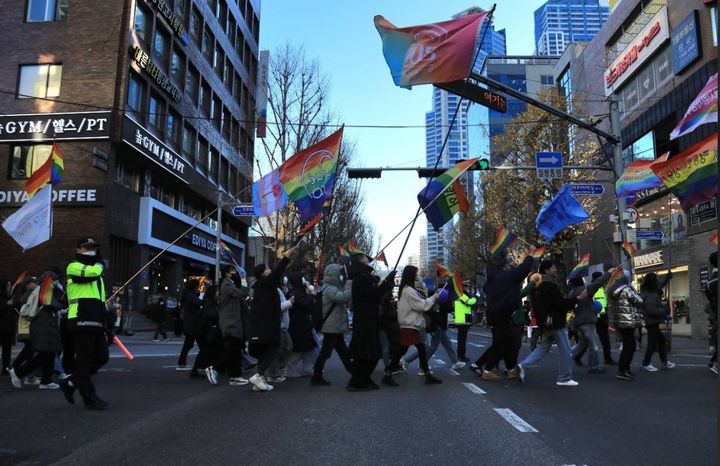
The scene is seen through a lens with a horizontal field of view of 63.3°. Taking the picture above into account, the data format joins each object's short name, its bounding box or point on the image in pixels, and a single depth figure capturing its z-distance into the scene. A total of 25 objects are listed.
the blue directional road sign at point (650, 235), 16.83
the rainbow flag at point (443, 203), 11.57
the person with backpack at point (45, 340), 7.76
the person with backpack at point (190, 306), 9.99
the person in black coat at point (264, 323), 7.80
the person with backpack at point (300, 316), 9.14
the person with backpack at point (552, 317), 8.30
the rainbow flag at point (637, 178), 12.44
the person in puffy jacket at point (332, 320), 8.26
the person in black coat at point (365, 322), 7.69
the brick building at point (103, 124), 21.97
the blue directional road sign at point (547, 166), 16.31
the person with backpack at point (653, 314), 9.61
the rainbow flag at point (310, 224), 8.09
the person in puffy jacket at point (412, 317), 8.44
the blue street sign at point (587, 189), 15.29
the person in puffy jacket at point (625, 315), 8.94
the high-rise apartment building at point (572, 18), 170.50
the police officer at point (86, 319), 6.21
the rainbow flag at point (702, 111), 8.30
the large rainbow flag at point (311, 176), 9.64
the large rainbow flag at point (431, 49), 9.70
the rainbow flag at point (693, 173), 8.64
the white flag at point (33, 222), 10.04
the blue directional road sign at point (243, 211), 20.15
